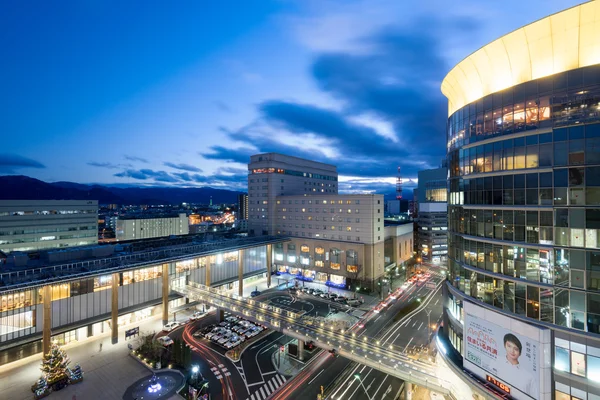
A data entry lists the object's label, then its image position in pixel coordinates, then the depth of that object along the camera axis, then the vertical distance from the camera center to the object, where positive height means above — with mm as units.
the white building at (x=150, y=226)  164125 -15259
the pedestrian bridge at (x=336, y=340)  32541 -20436
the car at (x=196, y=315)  58359 -24783
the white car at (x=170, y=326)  52900 -24432
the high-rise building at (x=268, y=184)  97500 +6302
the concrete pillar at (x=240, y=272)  71562 -18445
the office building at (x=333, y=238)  77062 -11149
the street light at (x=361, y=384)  36500 -26119
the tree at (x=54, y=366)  35756 -21658
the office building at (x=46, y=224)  92125 -7512
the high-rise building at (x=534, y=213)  23250 -1365
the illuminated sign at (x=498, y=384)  26266 -18220
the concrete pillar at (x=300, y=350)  44000 -24169
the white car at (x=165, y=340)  47488 -24503
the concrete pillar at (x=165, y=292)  54875 -18206
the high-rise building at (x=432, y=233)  111312 -13384
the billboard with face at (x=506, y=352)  24094 -14759
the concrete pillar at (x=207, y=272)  64562 -16647
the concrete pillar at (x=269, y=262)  82125 -18419
